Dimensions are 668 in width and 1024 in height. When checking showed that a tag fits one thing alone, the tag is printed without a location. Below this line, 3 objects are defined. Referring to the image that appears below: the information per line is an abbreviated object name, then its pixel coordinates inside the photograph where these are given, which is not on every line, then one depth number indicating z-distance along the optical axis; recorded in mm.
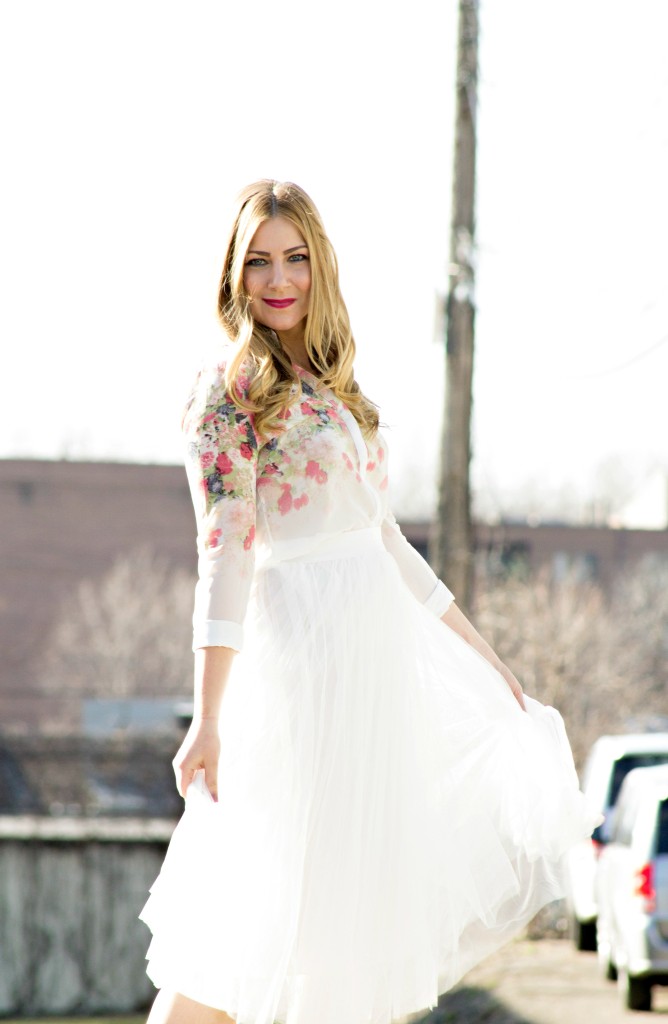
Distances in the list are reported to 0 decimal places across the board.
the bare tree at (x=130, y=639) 58688
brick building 58906
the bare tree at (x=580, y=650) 22719
